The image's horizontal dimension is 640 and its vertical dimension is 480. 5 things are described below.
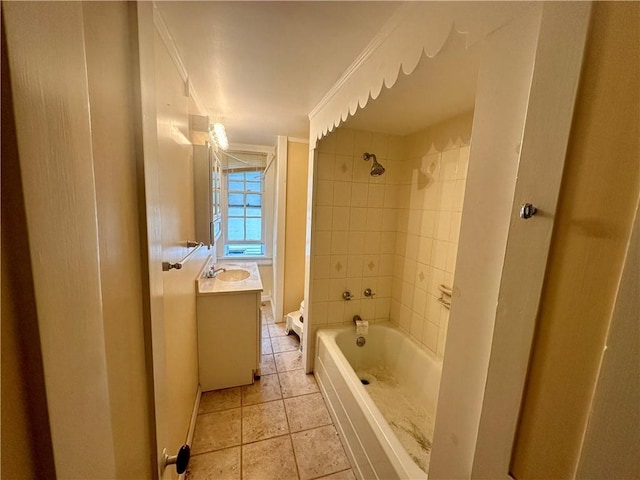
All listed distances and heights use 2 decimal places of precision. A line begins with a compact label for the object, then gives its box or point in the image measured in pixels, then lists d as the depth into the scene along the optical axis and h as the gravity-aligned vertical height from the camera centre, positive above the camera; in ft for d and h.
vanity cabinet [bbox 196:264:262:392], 6.15 -3.38
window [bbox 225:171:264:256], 11.35 -0.52
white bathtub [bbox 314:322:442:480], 3.96 -4.12
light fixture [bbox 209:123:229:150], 6.23 +1.81
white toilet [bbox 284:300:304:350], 8.58 -4.23
